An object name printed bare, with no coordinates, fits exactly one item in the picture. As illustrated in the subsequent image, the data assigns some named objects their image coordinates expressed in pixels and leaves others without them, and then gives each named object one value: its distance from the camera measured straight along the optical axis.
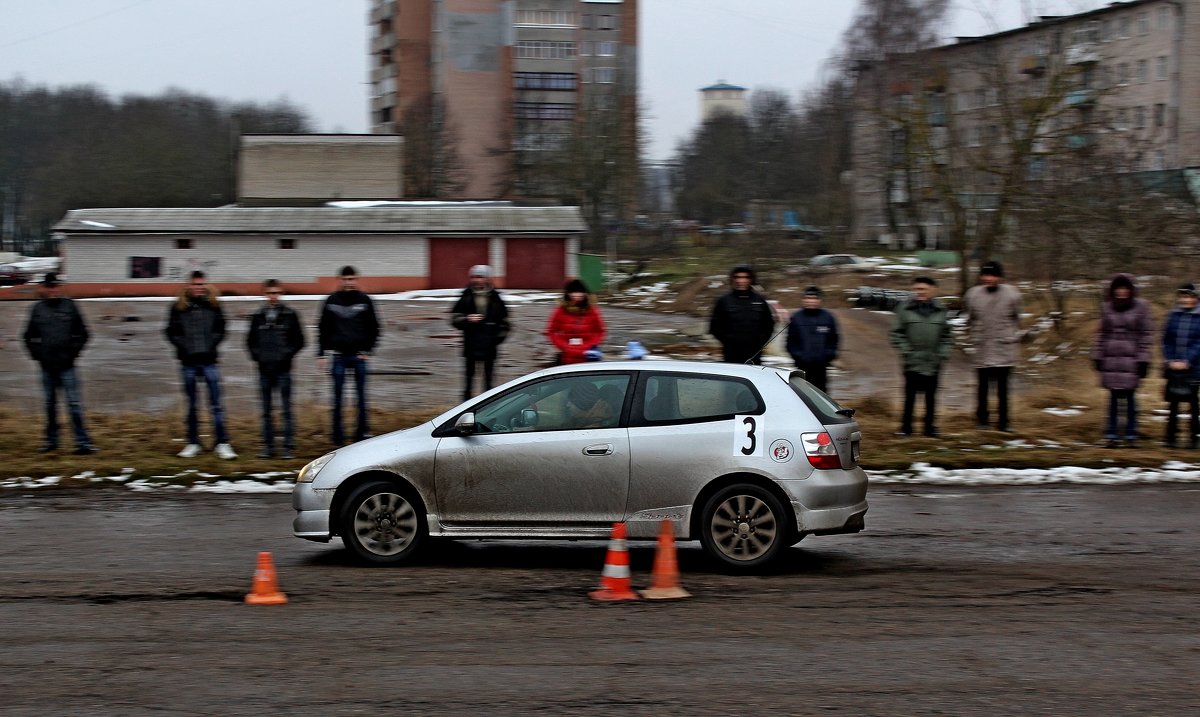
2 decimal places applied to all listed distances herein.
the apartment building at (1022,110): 28.12
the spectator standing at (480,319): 14.55
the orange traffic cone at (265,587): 7.40
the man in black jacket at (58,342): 13.87
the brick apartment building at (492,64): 95.00
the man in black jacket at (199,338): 13.66
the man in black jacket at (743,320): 13.70
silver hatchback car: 8.27
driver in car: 8.55
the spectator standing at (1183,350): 13.89
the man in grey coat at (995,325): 14.59
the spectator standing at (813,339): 14.04
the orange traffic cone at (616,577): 7.54
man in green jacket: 14.28
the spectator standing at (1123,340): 14.12
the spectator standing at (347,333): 13.90
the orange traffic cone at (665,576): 7.55
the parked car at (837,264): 58.03
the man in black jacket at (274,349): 13.81
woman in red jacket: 13.95
